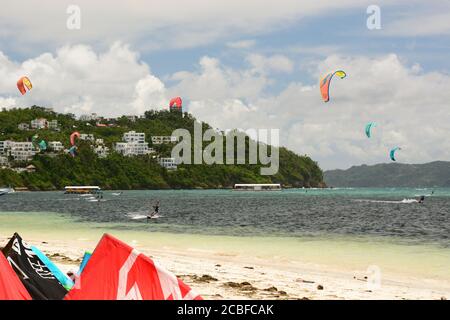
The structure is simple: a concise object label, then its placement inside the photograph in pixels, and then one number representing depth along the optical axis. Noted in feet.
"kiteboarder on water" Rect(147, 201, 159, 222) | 146.14
